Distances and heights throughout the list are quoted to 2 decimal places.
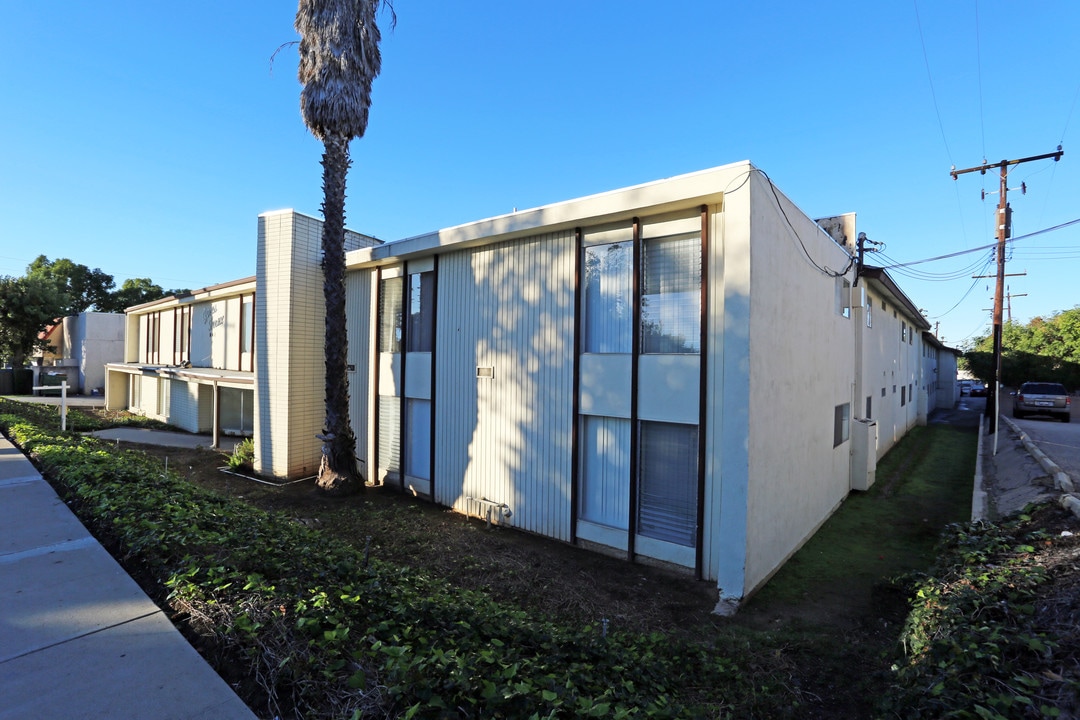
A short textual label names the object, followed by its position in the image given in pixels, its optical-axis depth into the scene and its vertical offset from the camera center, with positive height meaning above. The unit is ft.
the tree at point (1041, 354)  97.40 +1.77
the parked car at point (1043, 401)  61.87 -5.10
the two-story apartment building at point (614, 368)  19.58 -0.73
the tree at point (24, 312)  96.22 +7.07
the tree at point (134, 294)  144.87 +17.08
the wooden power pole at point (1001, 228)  55.47 +15.82
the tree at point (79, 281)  129.80 +19.30
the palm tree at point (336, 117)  31.61 +15.99
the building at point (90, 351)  97.30 -0.70
